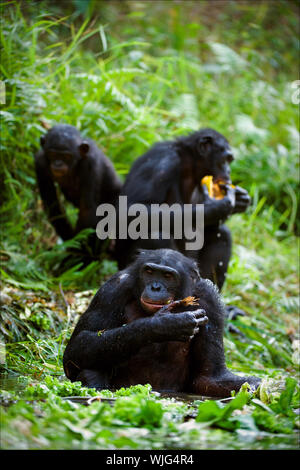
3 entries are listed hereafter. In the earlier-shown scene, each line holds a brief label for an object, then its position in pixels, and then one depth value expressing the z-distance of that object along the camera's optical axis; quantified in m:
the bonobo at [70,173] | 14.45
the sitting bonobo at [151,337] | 8.29
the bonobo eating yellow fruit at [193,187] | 13.73
